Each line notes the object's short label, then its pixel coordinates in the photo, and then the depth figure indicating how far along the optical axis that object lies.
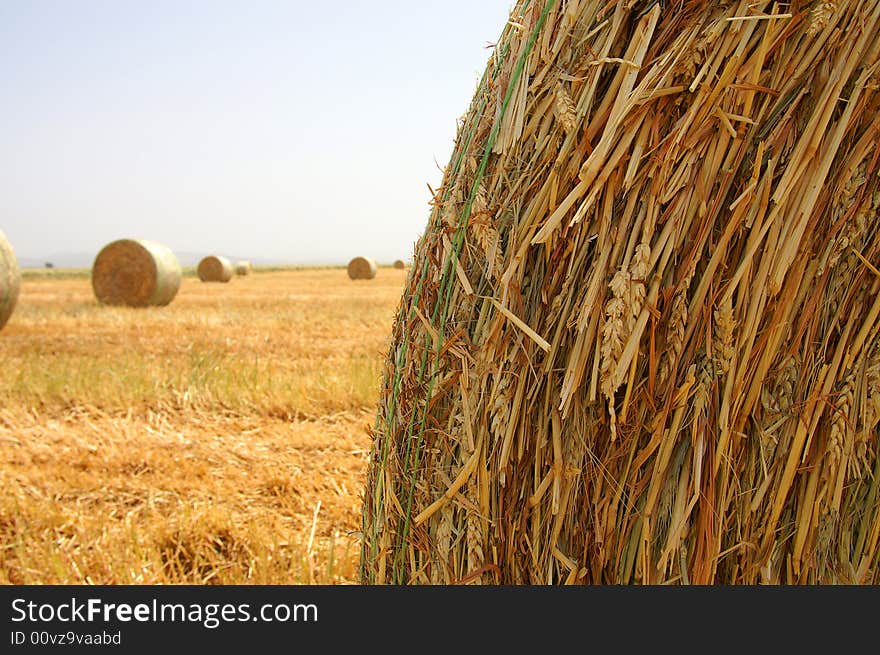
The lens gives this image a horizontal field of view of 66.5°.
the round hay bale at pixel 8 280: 8.63
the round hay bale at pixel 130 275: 12.69
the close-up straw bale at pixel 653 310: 1.32
